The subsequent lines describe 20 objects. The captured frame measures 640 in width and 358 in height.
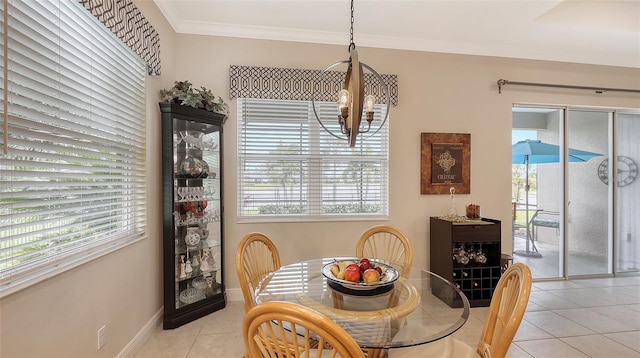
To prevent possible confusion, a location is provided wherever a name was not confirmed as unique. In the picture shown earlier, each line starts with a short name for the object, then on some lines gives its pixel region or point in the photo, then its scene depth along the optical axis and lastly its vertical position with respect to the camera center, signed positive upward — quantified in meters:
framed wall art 3.40 +0.17
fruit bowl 1.54 -0.57
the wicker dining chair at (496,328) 1.23 -0.70
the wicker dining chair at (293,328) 0.84 -0.46
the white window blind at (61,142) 1.22 +0.19
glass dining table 1.19 -0.64
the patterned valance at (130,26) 1.68 +1.01
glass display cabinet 2.53 -0.34
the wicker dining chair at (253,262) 1.71 -0.60
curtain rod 3.50 +1.14
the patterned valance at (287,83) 3.02 +1.01
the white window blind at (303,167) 3.15 +0.11
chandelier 1.48 +0.41
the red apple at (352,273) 1.58 -0.53
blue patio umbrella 3.74 +0.29
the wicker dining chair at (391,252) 2.13 -0.64
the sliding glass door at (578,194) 3.80 -0.23
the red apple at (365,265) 1.65 -0.51
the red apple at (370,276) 1.56 -0.54
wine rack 3.02 -0.84
